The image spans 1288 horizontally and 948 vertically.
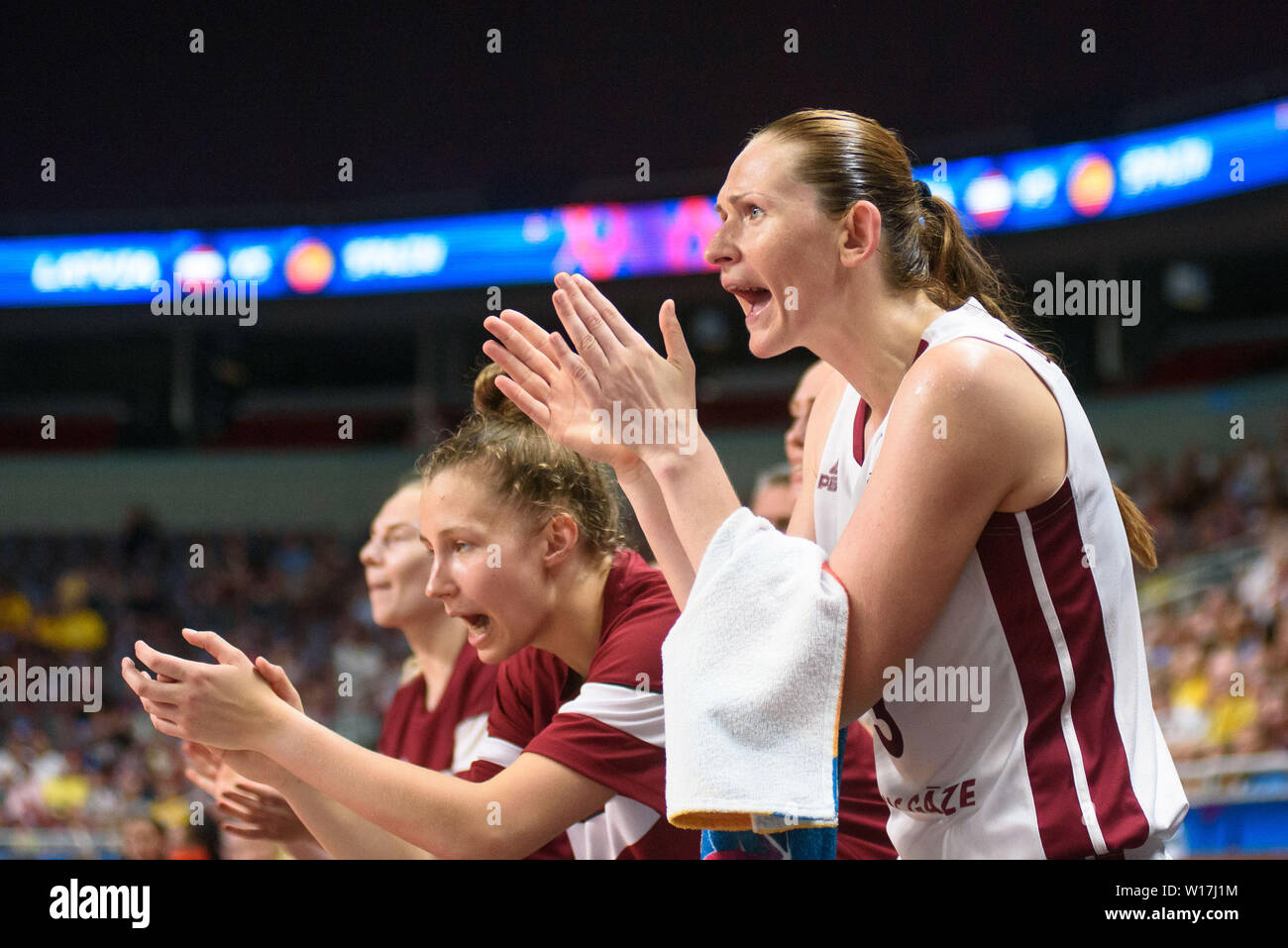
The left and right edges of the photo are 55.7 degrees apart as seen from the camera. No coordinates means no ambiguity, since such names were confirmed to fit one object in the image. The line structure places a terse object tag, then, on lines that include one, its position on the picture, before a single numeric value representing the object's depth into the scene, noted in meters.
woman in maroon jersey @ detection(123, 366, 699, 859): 1.51
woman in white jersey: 1.21
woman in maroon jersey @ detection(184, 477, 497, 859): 2.57
